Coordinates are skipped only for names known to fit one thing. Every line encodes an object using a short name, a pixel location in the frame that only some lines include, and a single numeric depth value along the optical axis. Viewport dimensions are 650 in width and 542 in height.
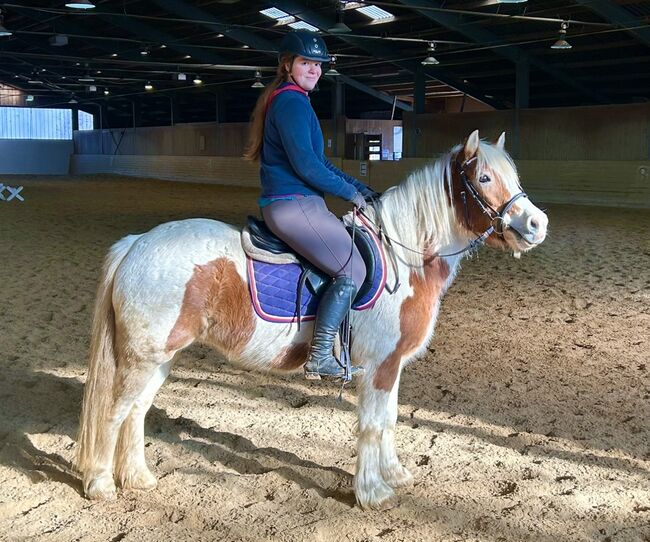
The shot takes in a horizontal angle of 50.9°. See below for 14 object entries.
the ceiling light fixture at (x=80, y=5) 12.00
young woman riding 2.75
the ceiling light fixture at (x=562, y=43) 13.91
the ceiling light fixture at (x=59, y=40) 18.62
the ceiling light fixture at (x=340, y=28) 14.22
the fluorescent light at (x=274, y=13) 17.14
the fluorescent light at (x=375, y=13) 16.17
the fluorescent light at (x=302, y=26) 17.16
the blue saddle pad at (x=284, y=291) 2.82
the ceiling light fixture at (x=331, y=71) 18.24
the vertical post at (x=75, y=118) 38.15
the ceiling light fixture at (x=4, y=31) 13.96
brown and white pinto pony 2.79
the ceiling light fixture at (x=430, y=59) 16.39
